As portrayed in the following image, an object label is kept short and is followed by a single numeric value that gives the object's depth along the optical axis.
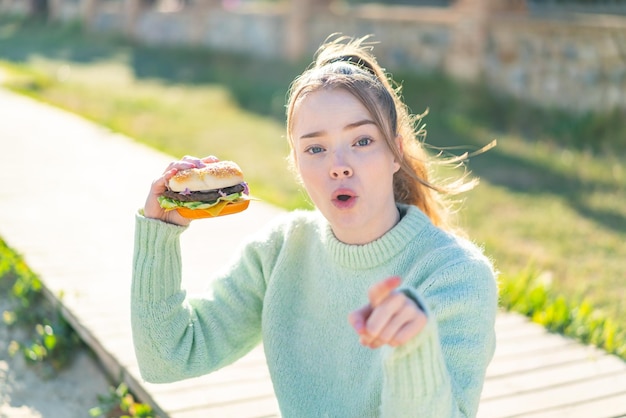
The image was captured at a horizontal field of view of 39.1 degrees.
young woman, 2.26
